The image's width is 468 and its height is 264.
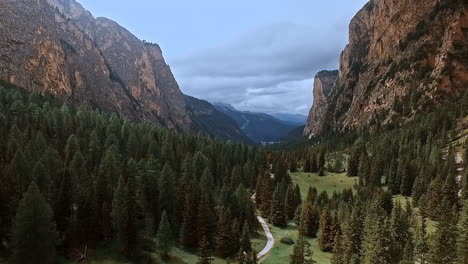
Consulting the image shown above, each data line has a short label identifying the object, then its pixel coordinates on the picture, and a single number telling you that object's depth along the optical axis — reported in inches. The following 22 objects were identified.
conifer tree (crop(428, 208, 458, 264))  2290.8
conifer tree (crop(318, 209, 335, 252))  3531.0
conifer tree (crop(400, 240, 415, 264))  2256.9
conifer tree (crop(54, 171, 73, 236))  3063.5
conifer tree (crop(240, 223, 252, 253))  3280.0
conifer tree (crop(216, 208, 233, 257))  3334.2
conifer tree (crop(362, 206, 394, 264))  2503.7
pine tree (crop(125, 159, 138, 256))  3034.0
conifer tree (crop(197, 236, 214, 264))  2783.0
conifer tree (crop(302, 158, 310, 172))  7485.2
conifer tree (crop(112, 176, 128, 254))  3065.9
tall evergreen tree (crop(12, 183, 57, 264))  2501.4
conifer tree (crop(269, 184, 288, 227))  4343.0
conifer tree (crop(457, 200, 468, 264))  2205.3
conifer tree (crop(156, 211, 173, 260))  3083.2
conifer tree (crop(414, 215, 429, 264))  2717.0
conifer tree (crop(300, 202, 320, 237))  3944.4
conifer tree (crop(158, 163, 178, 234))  3782.0
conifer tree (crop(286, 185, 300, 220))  4690.0
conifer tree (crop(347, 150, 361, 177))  6924.2
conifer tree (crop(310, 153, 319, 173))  7460.6
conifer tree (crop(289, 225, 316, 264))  2684.5
